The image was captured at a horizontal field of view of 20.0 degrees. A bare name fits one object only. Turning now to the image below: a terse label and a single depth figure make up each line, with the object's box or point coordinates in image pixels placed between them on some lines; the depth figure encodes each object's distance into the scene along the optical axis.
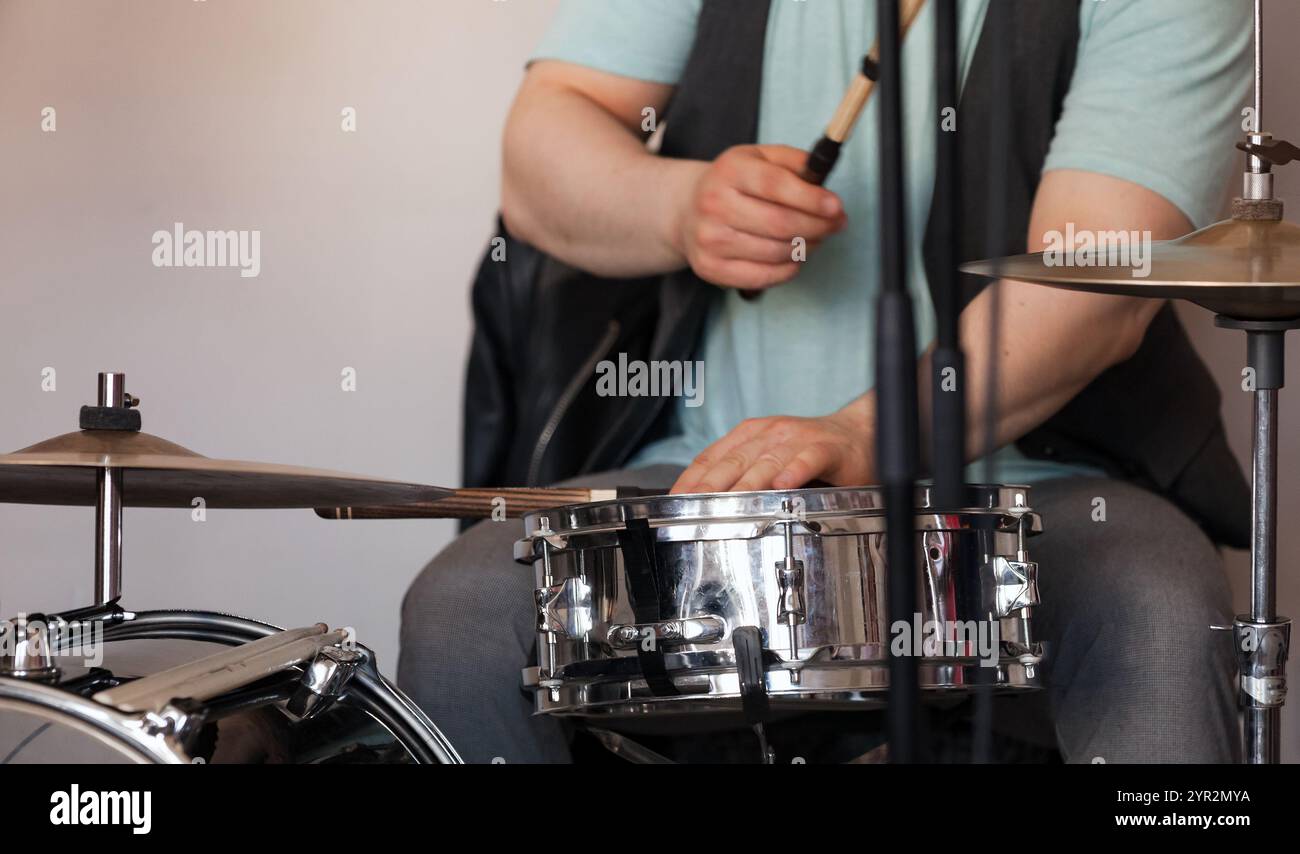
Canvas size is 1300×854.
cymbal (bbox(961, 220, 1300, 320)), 2.33
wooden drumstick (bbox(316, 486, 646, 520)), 2.54
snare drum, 2.32
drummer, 2.51
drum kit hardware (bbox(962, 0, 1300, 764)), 2.36
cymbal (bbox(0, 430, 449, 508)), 2.33
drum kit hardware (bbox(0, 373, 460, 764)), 2.15
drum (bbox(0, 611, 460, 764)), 2.14
